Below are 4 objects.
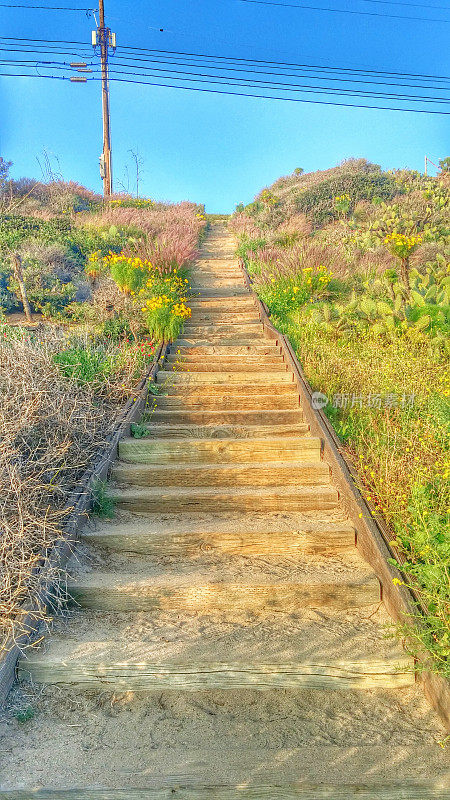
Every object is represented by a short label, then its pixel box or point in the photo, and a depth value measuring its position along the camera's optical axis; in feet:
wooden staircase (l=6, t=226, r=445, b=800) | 9.18
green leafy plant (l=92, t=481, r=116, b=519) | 16.53
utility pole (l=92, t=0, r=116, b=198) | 74.49
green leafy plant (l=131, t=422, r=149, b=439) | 20.88
